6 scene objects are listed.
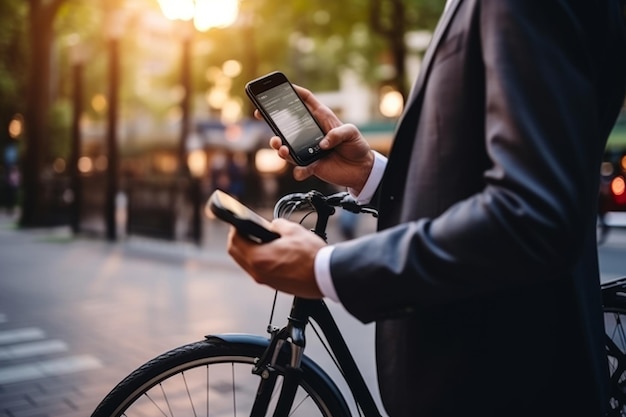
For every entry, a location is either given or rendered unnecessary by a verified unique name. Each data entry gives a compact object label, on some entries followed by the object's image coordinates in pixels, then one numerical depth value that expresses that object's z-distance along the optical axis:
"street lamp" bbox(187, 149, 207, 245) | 11.30
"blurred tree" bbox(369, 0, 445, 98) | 17.89
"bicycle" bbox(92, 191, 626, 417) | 1.66
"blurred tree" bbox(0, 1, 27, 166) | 25.33
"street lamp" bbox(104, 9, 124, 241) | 13.02
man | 1.13
